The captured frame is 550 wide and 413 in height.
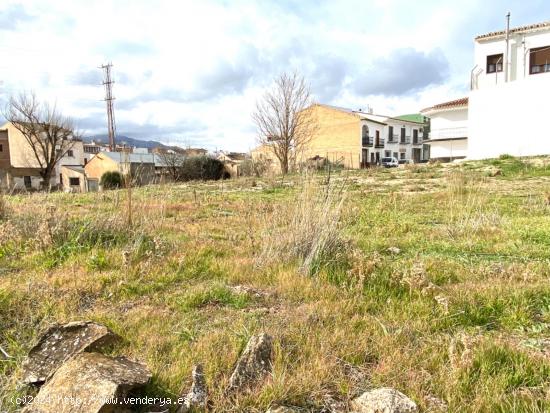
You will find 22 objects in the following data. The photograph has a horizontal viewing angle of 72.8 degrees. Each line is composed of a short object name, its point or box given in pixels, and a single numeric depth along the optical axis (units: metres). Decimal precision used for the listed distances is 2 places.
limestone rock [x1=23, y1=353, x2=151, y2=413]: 1.48
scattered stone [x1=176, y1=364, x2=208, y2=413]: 1.60
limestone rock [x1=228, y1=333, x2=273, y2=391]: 1.73
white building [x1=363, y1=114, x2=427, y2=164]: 47.85
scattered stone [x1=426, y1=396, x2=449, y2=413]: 1.59
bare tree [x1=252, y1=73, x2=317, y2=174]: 26.86
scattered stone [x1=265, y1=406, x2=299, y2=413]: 1.52
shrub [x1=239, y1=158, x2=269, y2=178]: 21.37
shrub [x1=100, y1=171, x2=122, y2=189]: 27.81
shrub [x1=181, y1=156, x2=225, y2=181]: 29.60
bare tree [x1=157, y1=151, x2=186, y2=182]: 31.68
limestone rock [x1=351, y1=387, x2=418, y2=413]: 1.53
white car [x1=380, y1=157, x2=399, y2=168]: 40.28
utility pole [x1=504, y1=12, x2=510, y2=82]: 25.02
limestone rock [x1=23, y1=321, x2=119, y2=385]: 1.81
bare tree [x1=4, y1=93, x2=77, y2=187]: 34.28
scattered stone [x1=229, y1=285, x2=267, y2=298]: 2.84
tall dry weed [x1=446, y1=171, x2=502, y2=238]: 4.65
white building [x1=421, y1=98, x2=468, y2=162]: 30.77
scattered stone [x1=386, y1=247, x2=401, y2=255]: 3.94
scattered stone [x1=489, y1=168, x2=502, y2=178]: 12.35
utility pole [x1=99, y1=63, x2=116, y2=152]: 36.38
